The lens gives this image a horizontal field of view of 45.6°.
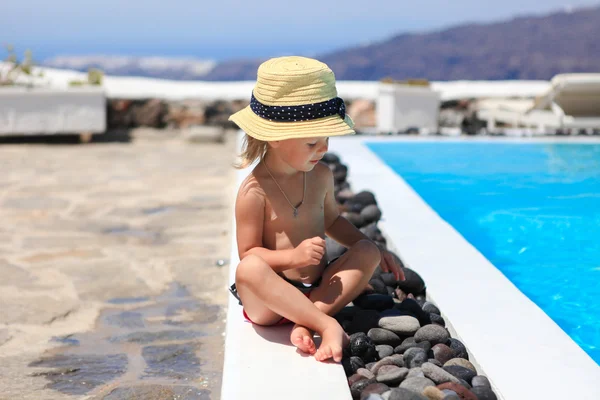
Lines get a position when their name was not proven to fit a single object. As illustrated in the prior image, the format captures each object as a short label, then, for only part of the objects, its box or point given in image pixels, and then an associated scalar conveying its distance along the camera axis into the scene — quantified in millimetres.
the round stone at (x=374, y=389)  2229
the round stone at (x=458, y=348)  2545
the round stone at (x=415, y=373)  2331
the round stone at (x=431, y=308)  2932
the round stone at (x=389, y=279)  3307
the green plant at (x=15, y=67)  10352
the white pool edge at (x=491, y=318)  2285
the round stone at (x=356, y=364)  2484
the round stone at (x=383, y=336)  2689
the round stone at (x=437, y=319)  2854
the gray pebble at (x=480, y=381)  2264
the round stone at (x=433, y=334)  2625
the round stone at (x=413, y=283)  3188
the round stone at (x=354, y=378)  2350
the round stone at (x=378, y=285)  3195
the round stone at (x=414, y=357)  2482
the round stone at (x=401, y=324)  2729
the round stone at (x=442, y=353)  2500
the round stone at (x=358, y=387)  2284
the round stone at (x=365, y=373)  2406
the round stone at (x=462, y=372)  2320
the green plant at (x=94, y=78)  10852
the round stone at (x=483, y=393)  2174
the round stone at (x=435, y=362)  2459
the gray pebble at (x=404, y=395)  2088
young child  2529
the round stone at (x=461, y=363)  2424
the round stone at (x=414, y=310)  2844
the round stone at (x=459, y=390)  2152
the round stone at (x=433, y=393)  2143
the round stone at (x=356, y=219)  4355
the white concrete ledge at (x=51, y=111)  9664
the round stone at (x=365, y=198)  4700
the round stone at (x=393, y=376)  2324
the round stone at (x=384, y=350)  2613
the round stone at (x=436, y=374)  2279
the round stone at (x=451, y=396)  2090
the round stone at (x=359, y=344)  2572
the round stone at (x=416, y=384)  2221
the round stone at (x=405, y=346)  2637
